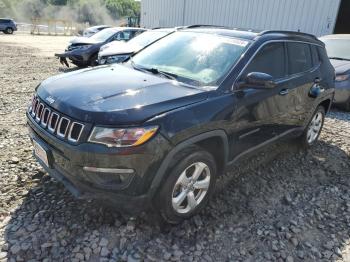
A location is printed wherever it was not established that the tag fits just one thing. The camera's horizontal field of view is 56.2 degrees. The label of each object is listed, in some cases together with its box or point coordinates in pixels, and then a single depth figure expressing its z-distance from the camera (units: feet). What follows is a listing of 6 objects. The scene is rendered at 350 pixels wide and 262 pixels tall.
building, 42.29
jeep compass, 8.07
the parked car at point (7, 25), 104.31
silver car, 23.22
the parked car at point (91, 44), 36.42
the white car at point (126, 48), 29.25
